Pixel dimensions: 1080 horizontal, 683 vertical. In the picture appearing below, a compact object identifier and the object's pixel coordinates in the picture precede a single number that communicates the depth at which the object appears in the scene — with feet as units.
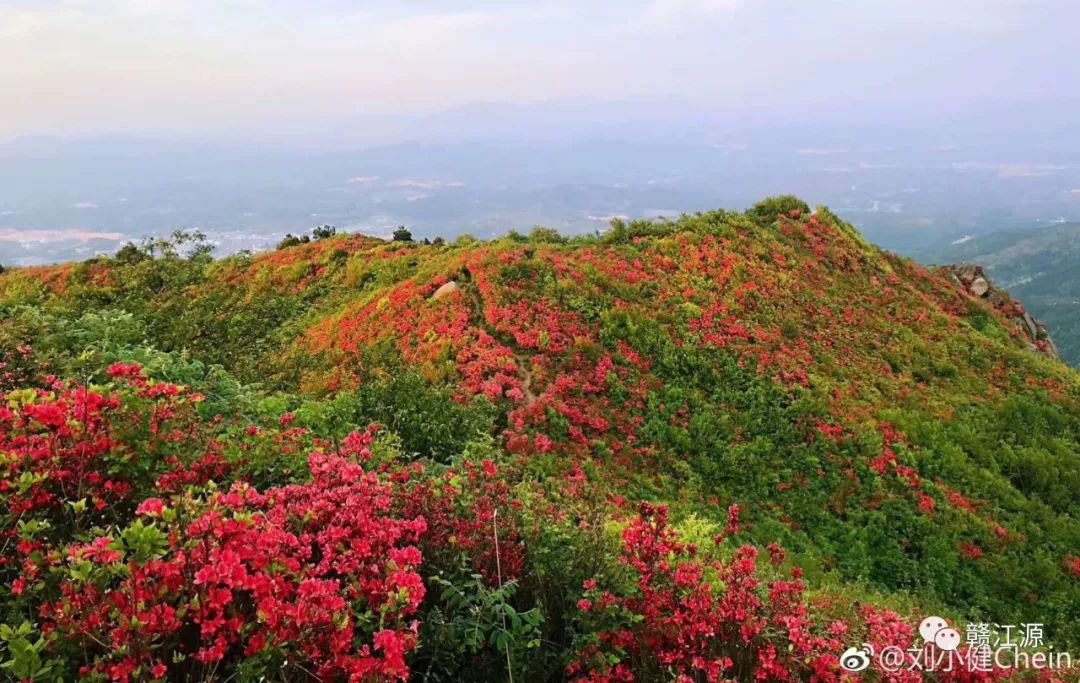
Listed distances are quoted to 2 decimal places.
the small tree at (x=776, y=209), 77.56
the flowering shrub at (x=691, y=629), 12.34
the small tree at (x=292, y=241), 85.63
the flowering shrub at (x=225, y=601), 8.69
